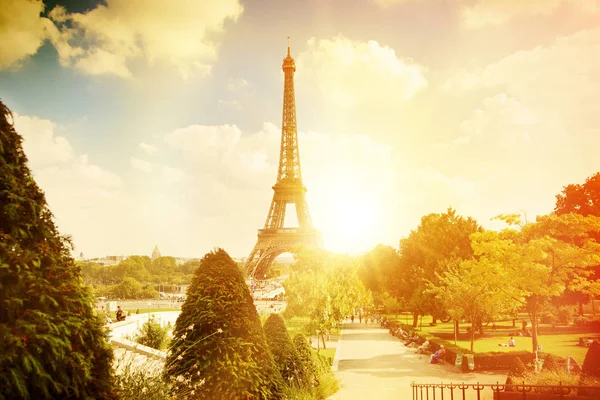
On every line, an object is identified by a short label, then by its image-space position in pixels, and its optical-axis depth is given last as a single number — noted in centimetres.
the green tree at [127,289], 7681
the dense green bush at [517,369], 1708
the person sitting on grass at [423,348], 2726
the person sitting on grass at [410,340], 3040
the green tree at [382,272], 4415
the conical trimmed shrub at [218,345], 852
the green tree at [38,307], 459
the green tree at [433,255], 3547
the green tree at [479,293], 2489
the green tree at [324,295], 2852
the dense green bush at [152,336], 2366
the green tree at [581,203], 3497
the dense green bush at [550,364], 1695
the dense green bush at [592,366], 1382
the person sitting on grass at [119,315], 2809
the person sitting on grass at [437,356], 2361
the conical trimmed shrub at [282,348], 1304
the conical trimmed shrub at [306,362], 1419
